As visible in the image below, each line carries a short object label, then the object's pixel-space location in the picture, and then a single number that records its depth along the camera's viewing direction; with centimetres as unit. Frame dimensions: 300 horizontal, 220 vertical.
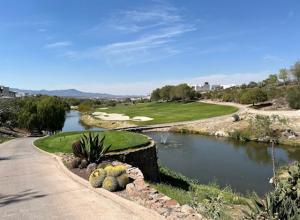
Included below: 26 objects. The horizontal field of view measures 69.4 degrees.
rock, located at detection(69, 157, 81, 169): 868
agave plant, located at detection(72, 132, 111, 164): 879
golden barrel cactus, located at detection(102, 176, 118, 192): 654
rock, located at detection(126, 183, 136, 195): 631
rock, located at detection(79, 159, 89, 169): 854
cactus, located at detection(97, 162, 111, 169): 789
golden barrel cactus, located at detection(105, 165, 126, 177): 683
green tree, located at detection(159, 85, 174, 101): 8477
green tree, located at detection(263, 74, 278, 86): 7965
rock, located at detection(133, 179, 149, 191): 637
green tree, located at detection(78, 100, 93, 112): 5505
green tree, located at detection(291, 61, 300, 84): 6481
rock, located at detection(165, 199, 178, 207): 554
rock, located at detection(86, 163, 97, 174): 811
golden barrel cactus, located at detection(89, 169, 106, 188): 685
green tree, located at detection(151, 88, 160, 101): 9137
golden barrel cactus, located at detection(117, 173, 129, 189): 662
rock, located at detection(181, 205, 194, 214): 516
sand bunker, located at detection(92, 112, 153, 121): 4688
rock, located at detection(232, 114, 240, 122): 3557
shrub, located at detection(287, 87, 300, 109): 4375
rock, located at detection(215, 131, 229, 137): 3209
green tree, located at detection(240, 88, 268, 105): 5372
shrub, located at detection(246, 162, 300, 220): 459
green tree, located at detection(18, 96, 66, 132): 2940
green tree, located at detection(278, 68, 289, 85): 7207
